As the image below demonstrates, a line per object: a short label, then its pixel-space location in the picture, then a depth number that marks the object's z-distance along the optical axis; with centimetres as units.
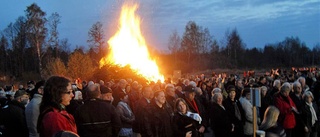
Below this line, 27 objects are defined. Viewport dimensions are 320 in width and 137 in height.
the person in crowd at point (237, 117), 970
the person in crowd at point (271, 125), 733
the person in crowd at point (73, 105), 861
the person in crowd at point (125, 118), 910
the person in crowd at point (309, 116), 1030
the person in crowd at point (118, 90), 1073
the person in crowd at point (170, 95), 1054
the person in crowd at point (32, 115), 697
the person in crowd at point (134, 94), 1081
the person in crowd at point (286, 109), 999
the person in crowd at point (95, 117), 639
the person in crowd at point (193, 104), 965
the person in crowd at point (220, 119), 942
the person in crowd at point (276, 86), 1199
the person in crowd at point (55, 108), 362
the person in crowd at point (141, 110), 869
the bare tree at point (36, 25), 4762
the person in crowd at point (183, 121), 816
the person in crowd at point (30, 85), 1443
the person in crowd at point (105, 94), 746
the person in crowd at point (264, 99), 1154
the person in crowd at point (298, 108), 1030
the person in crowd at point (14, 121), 780
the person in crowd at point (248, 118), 962
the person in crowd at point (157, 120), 839
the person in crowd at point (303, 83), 1319
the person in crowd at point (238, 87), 1392
